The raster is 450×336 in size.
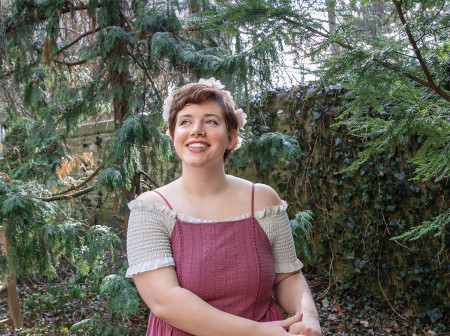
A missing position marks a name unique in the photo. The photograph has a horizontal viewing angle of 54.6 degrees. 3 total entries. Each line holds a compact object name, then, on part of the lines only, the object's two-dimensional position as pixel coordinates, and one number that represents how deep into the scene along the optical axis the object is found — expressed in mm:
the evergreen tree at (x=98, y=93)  2463
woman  1154
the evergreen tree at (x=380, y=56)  1253
